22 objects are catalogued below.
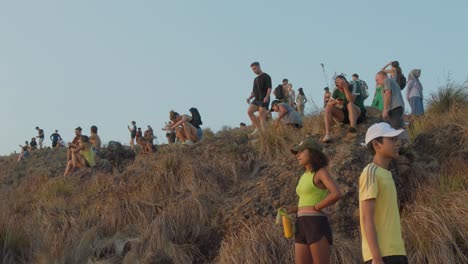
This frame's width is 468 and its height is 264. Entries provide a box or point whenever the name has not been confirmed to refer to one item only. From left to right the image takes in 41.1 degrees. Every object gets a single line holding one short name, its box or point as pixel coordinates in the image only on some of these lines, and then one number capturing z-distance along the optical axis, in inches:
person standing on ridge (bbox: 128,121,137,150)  937.8
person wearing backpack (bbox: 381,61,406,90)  560.7
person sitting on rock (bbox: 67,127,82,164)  667.4
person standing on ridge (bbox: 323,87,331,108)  605.4
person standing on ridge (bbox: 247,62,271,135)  553.3
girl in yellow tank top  247.4
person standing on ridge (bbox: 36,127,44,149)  1235.2
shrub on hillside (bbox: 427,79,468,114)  501.2
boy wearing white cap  192.2
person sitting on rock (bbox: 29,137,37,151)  1203.9
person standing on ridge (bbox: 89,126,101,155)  722.8
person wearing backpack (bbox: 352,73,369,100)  427.2
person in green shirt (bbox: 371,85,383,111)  507.2
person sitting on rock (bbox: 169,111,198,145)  634.8
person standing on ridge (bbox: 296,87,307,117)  795.9
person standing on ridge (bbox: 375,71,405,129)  414.3
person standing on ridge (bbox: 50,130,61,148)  1183.6
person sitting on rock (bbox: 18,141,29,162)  1085.3
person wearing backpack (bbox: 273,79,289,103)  663.8
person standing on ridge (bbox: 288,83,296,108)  754.2
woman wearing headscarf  523.6
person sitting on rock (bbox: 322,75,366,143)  412.8
